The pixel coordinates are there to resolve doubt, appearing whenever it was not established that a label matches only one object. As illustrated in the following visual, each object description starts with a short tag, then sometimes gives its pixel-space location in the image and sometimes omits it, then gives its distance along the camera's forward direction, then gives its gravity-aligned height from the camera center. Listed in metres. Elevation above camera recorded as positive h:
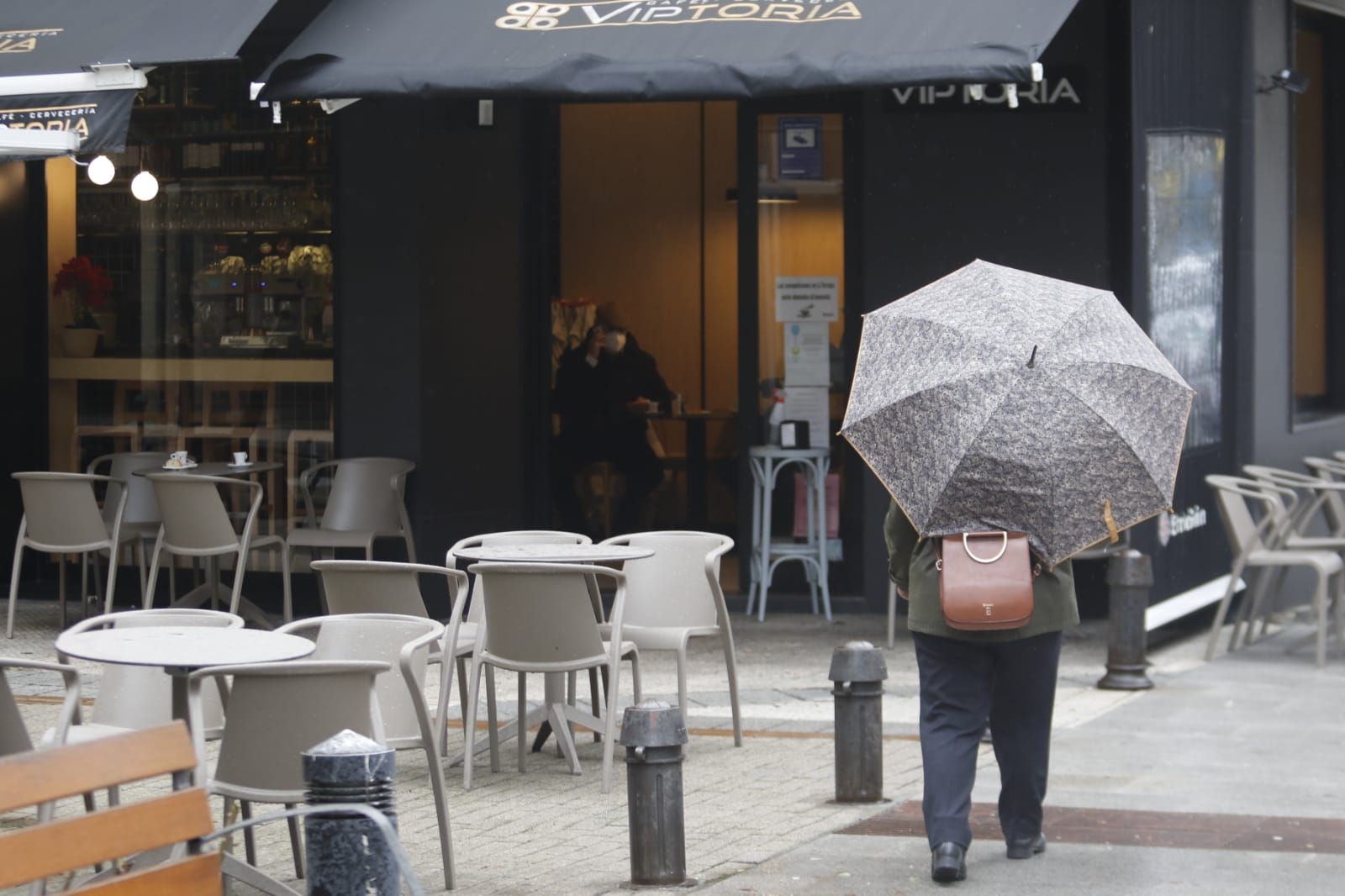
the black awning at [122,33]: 18.66 +1.74
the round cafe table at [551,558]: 14.52 -0.72
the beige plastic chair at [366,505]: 21.19 -0.75
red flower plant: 23.53 +0.55
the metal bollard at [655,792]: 11.02 -1.23
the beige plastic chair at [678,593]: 15.38 -0.91
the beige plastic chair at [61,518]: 20.52 -0.77
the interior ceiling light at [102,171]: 22.02 +1.19
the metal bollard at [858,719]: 13.02 -1.22
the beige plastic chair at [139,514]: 21.42 -0.80
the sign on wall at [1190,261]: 19.59 +0.52
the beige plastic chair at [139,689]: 11.07 -0.92
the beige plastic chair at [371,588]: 13.02 -0.75
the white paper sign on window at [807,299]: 22.67 +0.40
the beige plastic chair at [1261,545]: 19.41 -0.96
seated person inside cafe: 24.61 -0.29
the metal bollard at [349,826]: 7.30 -0.88
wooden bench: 6.55 -0.80
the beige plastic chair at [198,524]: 19.92 -0.79
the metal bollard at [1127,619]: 17.36 -1.20
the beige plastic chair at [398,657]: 10.97 -0.85
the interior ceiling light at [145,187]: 23.03 +1.13
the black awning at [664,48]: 17.14 +1.50
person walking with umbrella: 10.62 -0.27
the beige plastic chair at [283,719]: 9.73 -0.89
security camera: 23.17 +1.69
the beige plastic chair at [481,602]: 14.48 -0.89
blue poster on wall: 22.66 +1.29
